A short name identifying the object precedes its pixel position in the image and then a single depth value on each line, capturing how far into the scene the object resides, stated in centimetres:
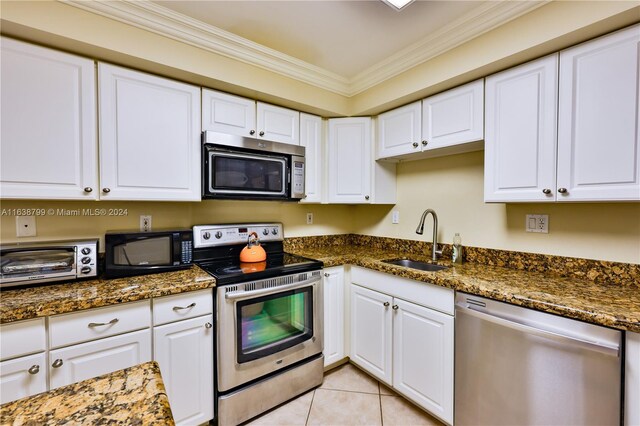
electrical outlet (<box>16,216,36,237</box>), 162
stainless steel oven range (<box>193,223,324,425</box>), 166
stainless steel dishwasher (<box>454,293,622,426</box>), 113
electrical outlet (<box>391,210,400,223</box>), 264
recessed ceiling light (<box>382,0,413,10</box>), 144
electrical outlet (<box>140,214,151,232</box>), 198
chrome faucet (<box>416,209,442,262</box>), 214
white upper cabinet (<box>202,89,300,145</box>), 194
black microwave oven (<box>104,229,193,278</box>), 159
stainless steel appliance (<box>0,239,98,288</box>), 137
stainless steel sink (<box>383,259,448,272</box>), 216
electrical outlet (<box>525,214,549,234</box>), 176
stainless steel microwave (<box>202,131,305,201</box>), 188
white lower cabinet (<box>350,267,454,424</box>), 165
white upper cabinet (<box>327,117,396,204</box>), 251
